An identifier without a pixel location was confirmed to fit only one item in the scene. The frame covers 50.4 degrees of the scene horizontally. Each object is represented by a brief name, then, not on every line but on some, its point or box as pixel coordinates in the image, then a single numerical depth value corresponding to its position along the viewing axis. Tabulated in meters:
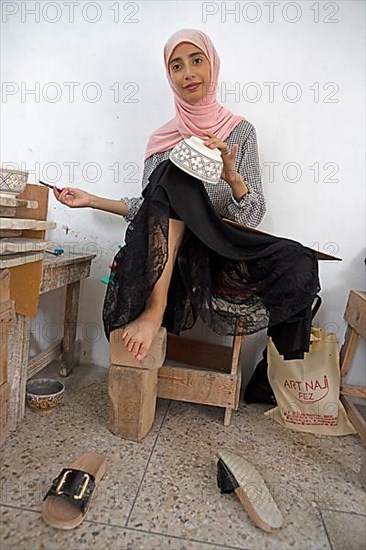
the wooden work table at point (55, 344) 0.91
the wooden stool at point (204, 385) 1.00
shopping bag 1.05
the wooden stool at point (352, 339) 1.07
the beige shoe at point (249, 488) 0.67
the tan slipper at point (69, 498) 0.64
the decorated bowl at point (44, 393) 0.99
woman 0.85
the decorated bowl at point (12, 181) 0.77
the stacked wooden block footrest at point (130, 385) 0.88
